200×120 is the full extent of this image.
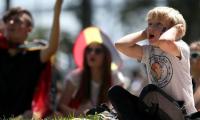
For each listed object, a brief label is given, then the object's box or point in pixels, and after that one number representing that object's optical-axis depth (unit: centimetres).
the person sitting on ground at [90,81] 1274
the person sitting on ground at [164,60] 826
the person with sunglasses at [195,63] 1058
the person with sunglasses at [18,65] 1207
